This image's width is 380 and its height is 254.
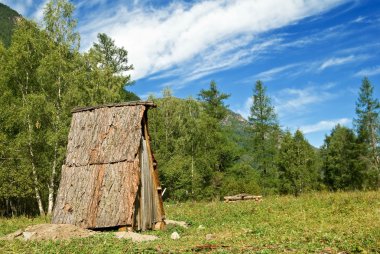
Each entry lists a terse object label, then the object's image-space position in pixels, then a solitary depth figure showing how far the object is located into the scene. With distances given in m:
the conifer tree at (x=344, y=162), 52.81
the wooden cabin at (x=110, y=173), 16.22
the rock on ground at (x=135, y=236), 13.61
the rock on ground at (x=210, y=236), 12.77
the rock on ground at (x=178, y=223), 18.73
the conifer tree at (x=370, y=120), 49.69
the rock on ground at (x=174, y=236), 14.33
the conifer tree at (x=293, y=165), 48.28
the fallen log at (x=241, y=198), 30.25
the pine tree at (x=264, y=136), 47.44
